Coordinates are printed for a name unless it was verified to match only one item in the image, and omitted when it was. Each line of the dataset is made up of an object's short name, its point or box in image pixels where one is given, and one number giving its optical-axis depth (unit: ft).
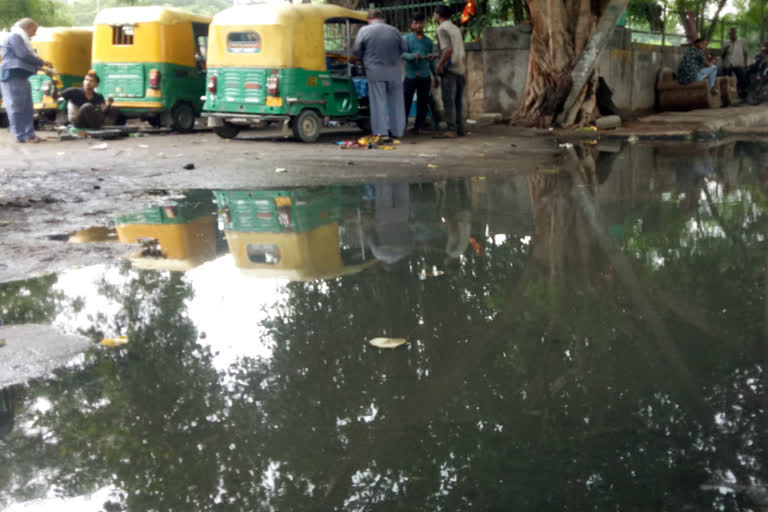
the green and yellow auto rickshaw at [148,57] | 50.85
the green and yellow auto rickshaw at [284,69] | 42.86
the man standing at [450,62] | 43.62
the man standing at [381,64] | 42.09
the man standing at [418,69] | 44.04
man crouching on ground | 49.57
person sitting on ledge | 65.62
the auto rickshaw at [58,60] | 57.00
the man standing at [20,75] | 44.11
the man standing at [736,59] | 79.10
